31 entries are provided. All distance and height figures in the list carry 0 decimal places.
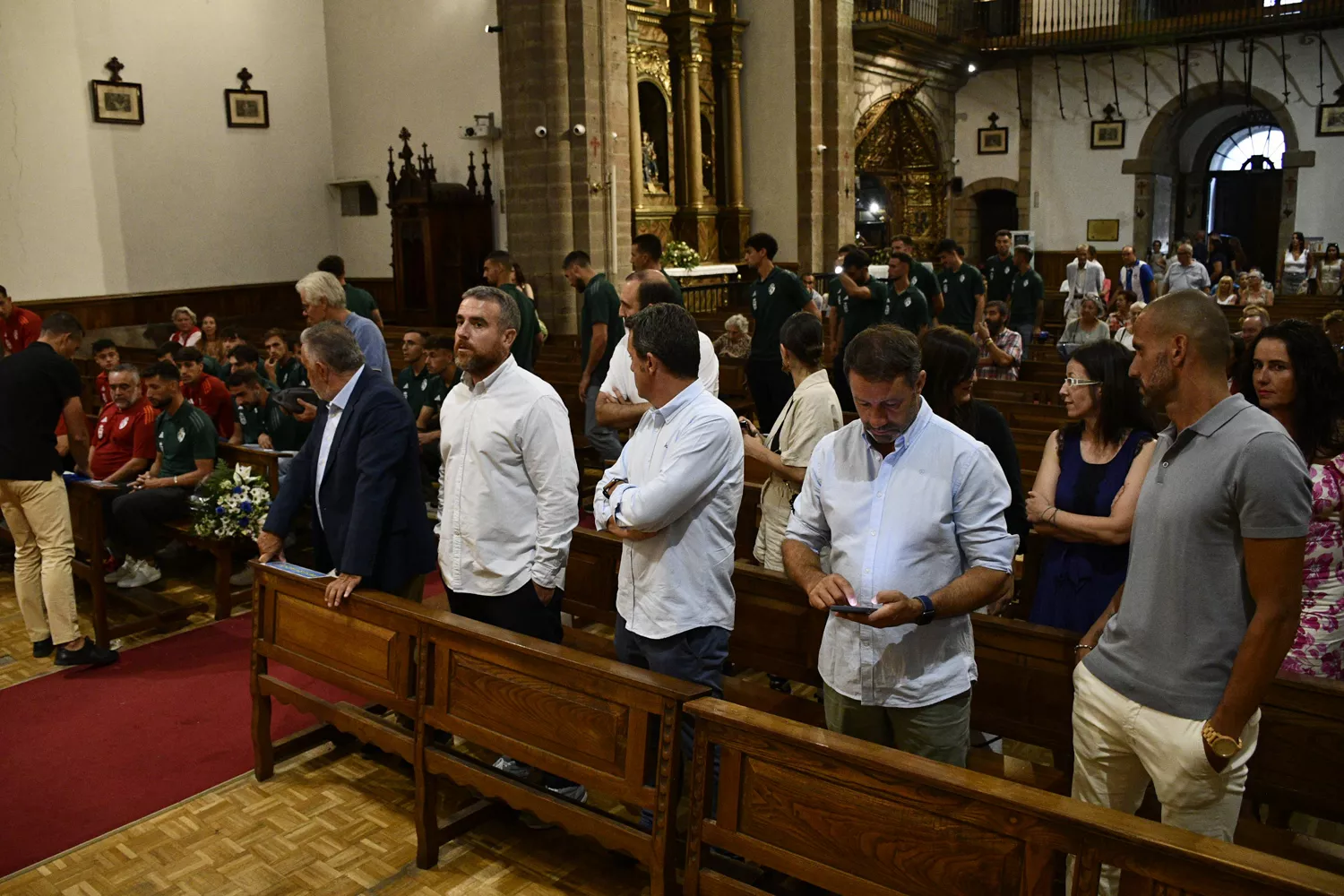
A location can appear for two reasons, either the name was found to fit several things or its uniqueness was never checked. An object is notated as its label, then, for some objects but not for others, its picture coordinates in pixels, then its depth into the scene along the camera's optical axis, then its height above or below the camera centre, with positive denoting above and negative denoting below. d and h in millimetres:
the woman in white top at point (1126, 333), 7664 -565
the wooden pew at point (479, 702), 2709 -1219
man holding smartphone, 2369 -637
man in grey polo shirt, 1966 -617
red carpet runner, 3686 -1757
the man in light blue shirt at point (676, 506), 2713 -598
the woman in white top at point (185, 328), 9000 -388
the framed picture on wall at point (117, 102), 12688 +2114
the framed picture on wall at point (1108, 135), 18859 +2074
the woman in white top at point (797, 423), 3588 -523
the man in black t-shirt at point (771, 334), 6812 -435
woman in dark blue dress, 2979 -623
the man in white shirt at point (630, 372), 3877 -391
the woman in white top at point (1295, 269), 15539 -261
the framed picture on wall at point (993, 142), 19859 +2127
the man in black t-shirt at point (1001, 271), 9836 -120
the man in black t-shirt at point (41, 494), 4801 -929
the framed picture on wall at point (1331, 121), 17203 +2020
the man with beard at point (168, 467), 5723 -989
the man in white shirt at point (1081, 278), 10961 -219
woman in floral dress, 2898 -521
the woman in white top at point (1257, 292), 11484 -440
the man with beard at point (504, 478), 3316 -631
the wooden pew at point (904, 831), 1925 -1125
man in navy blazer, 3428 -639
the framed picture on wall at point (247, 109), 14141 +2211
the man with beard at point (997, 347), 7238 -587
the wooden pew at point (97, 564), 5160 -1329
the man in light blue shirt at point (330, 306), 5230 -141
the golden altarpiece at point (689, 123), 14445 +1968
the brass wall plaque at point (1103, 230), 19172 +444
